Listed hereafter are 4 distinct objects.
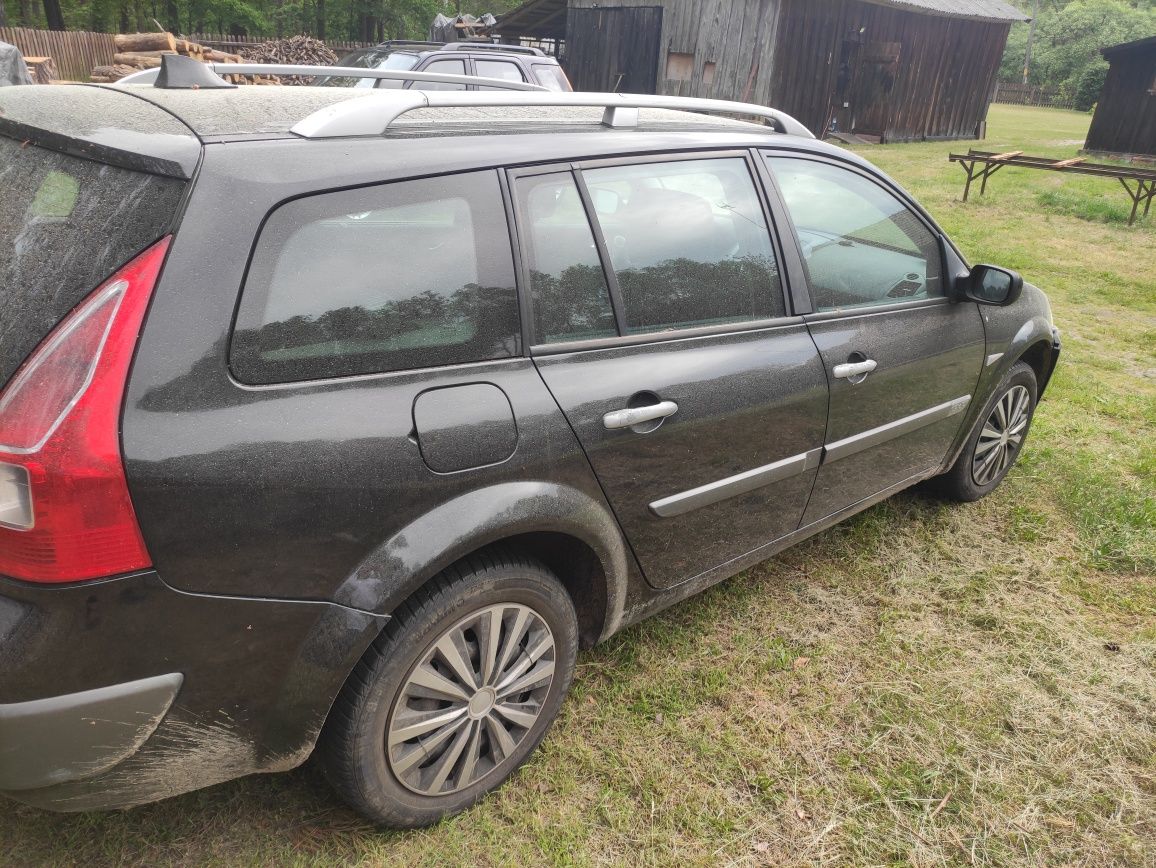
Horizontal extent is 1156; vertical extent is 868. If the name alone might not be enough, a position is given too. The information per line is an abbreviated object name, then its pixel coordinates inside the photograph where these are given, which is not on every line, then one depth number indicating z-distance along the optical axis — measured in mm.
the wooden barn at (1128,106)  19891
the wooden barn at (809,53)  18625
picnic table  10598
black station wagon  1505
